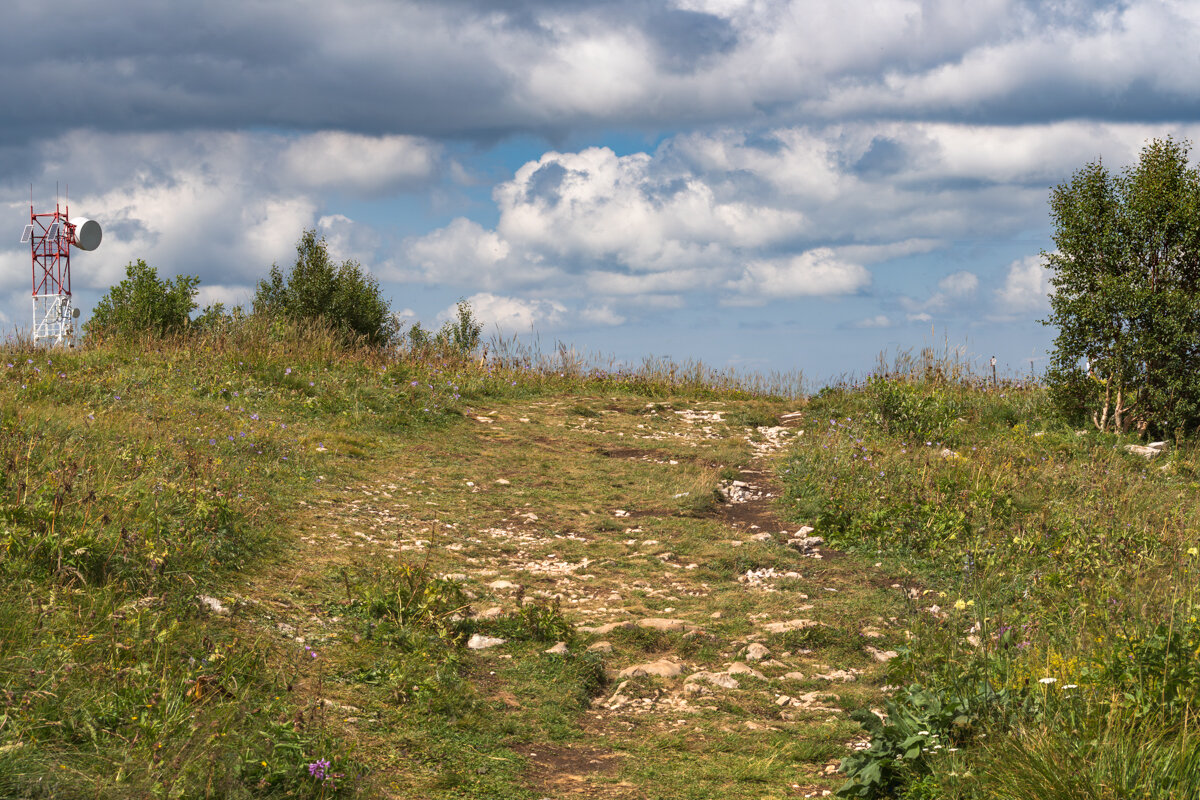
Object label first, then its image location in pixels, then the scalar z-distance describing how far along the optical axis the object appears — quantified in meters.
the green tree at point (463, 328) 43.06
